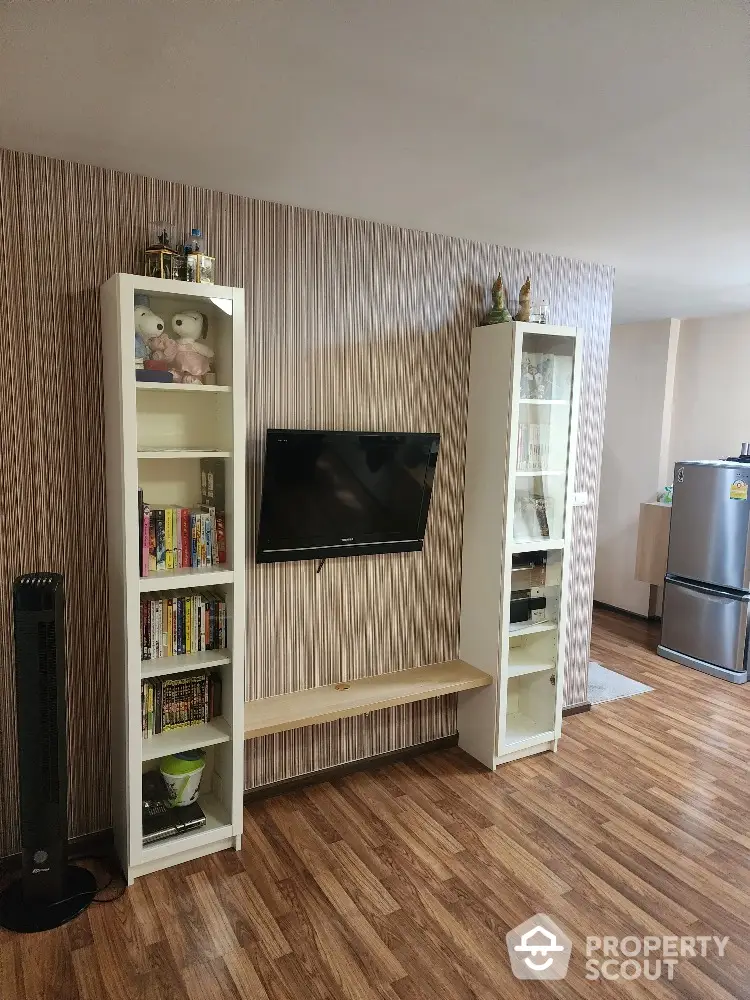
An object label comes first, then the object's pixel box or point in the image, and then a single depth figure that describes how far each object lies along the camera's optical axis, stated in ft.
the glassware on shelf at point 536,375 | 10.93
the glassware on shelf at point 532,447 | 11.04
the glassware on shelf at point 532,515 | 11.21
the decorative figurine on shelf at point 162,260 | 8.19
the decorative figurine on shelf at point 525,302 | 11.02
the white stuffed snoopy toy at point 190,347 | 8.38
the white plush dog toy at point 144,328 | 8.03
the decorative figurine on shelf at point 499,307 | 11.07
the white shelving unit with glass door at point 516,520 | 10.82
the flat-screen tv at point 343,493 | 9.32
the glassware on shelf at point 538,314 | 11.22
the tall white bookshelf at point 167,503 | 7.74
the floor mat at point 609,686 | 14.45
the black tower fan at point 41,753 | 7.36
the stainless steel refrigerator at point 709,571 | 15.44
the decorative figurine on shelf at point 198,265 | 8.30
